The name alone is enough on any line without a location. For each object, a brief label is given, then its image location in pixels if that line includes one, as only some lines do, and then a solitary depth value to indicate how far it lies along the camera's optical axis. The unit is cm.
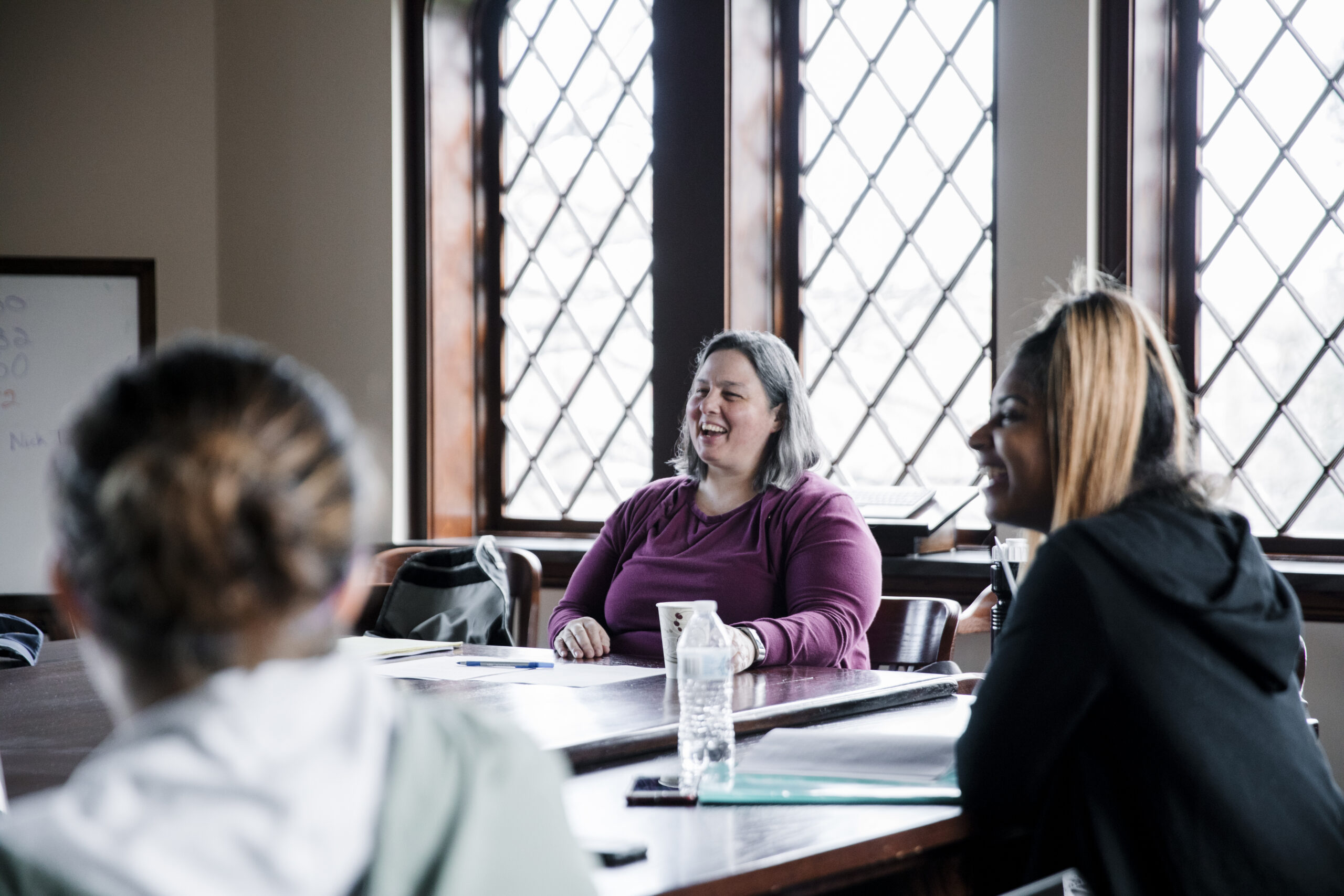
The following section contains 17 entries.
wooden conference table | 439
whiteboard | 765
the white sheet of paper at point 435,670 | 517
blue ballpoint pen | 527
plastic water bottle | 467
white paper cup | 504
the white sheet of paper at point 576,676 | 512
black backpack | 564
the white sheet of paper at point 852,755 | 464
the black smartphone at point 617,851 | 436
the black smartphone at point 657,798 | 454
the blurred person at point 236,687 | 292
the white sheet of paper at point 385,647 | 532
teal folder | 455
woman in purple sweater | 540
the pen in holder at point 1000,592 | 516
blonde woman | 449
